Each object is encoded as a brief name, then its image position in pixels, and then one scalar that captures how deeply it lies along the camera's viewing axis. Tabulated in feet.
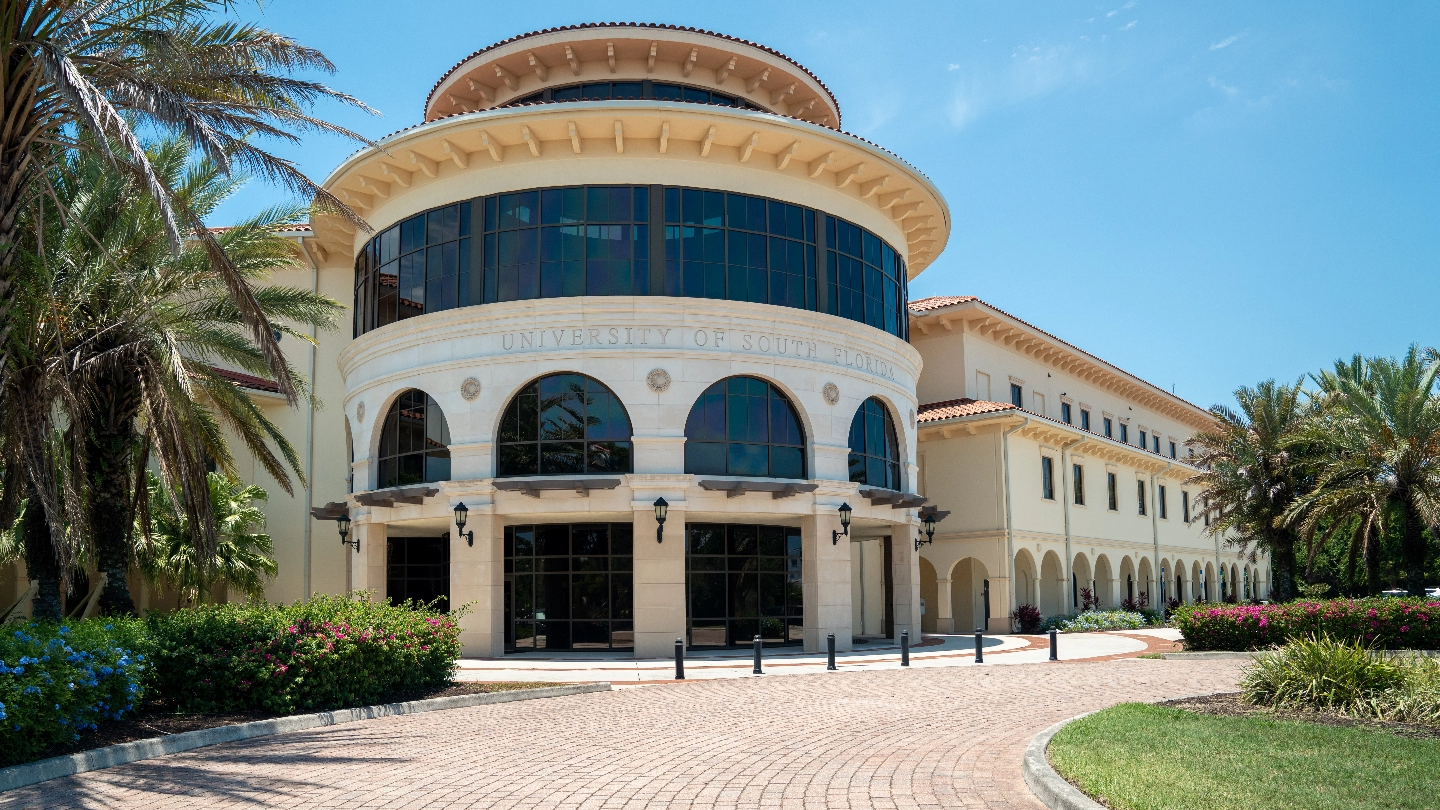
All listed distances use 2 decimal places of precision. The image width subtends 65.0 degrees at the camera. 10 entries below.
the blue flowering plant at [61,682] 32.81
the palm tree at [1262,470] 106.32
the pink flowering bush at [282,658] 45.44
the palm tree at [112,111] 40.34
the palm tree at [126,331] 53.98
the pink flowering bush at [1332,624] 77.25
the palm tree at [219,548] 85.87
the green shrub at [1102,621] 121.60
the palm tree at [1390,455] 88.22
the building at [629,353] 82.69
